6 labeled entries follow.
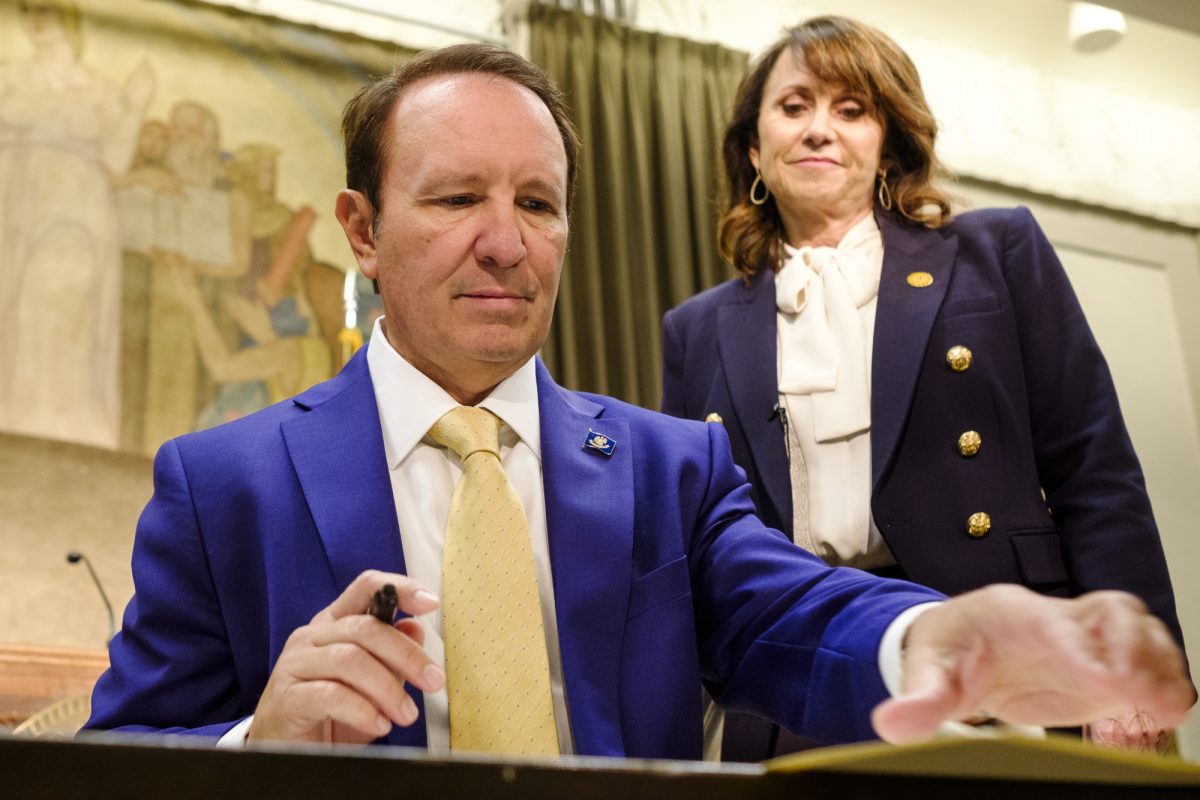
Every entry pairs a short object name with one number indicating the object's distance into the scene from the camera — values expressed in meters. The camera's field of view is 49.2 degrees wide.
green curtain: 4.42
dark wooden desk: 0.59
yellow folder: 0.61
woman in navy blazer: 2.12
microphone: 3.32
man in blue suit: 1.12
